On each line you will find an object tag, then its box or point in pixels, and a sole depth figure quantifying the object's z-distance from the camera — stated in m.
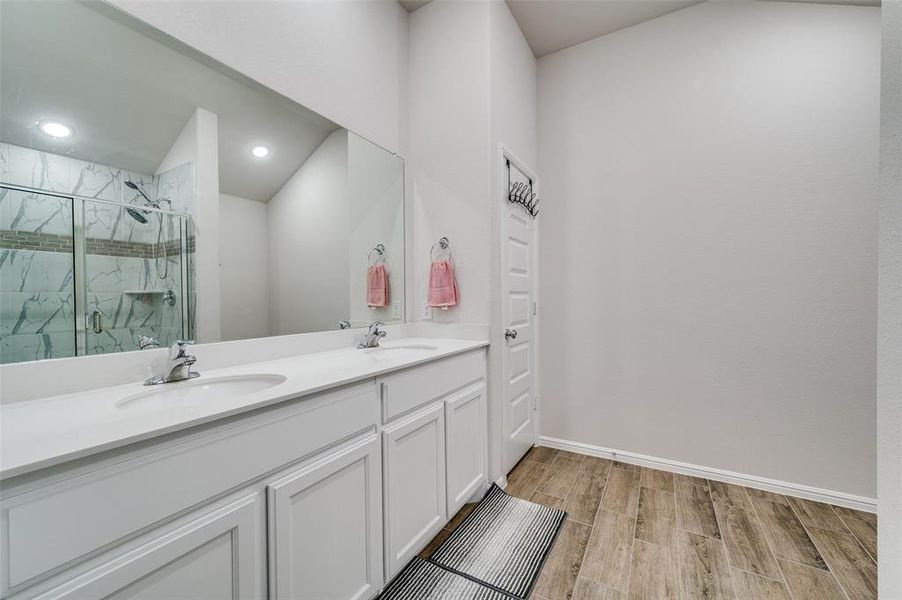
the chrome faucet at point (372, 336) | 1.89
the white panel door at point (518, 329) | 2.26
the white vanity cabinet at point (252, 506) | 0.61
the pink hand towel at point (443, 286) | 2.15
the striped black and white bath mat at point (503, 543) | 1.45
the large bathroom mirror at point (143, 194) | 0.96
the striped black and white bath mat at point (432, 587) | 1.35
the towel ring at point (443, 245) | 2.22
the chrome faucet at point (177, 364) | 1.12
